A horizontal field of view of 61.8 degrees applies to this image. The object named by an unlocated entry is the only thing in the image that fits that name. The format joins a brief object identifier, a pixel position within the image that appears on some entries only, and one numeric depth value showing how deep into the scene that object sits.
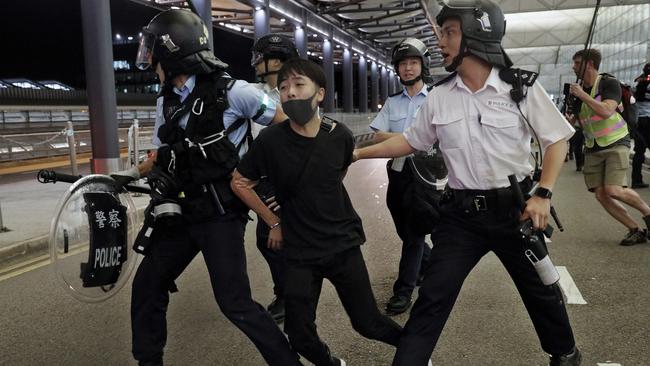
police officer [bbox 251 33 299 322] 3.69
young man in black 2.55
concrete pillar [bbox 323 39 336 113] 26.87
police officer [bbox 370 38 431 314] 3.98
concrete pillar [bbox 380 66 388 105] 49.96
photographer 5.43
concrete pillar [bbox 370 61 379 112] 42.86
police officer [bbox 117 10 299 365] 2.71
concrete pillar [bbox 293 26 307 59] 22.23
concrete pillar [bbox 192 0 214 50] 12.88
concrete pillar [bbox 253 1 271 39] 17.73
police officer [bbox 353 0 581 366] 2.46
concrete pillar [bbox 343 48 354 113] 32.09
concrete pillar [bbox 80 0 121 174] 8.41
